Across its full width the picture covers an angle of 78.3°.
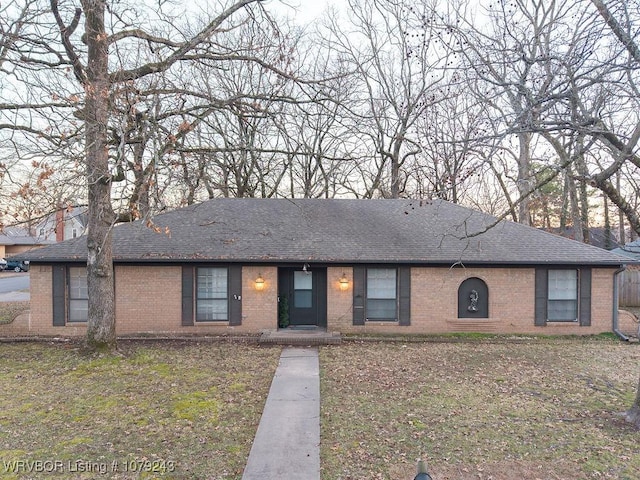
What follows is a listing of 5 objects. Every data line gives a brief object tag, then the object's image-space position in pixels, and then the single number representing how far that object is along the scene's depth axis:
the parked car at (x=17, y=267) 37.00
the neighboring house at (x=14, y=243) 43.16
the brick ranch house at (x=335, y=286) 11.95
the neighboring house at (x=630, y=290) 18.77
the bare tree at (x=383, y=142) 18.84
